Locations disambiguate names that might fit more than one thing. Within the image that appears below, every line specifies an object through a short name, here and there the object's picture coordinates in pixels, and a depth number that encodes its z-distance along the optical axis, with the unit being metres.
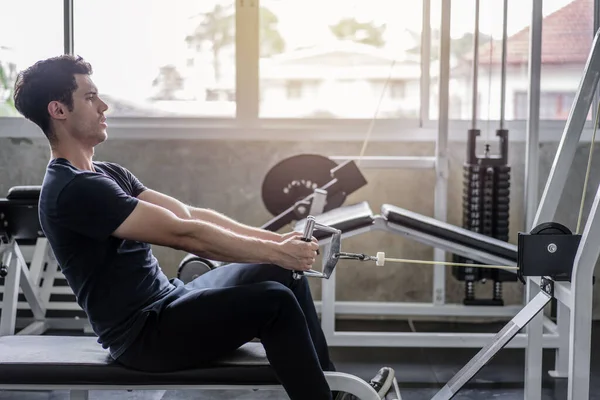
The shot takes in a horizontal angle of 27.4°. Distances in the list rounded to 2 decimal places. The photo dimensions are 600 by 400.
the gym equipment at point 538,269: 3.33
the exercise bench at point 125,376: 3.24
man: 3.18
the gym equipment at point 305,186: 4.74
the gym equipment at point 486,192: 4.79
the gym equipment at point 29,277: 4.44
